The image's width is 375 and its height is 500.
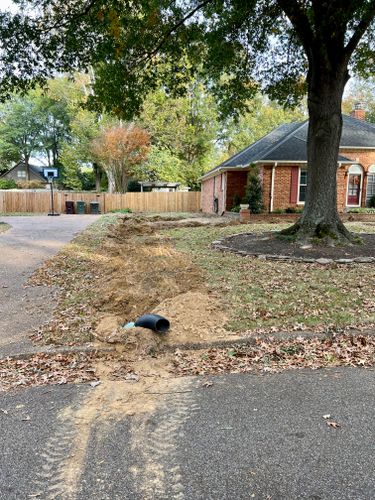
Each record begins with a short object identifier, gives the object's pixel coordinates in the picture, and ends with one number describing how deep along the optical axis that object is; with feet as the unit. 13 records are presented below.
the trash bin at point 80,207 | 90.23
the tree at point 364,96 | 120.06
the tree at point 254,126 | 124.57
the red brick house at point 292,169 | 58.44
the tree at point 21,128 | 146.01
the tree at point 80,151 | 101.35
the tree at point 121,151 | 92.94
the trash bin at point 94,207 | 90.99
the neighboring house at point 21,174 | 166.71
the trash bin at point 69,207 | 90.58
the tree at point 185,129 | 98.07
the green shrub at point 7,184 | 128.88
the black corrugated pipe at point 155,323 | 13.58
